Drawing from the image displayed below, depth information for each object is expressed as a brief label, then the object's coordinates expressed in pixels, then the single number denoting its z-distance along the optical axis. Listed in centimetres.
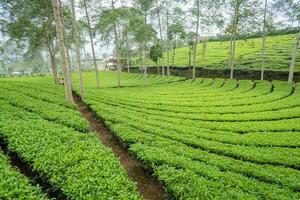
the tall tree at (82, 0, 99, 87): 2854
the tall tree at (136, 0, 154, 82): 3638
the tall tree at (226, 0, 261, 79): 3433
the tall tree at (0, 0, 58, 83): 2994
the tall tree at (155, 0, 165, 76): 4114
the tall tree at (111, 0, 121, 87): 2992
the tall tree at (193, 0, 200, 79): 3968
